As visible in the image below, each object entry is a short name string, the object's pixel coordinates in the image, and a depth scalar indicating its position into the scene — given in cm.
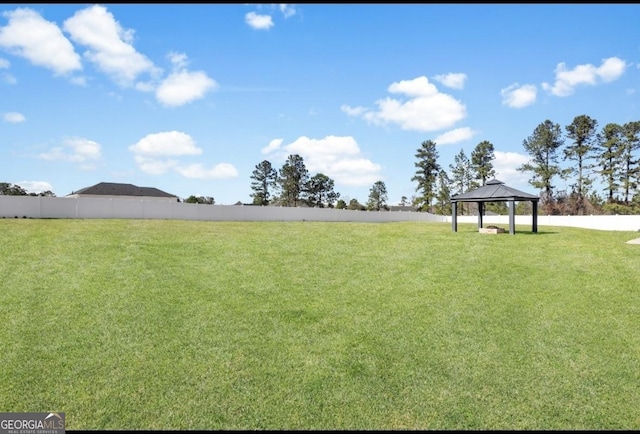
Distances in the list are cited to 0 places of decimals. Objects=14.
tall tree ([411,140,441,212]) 5512
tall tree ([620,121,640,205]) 4062
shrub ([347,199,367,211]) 7529
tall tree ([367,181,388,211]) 7775
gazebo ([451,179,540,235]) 1692
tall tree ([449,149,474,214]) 5719
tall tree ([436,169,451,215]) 5838
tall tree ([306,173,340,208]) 6456
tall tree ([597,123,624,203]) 4134
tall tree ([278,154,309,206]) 6034
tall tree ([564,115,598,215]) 4300
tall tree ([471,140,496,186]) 5188
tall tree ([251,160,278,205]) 6081
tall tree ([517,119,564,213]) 4488
